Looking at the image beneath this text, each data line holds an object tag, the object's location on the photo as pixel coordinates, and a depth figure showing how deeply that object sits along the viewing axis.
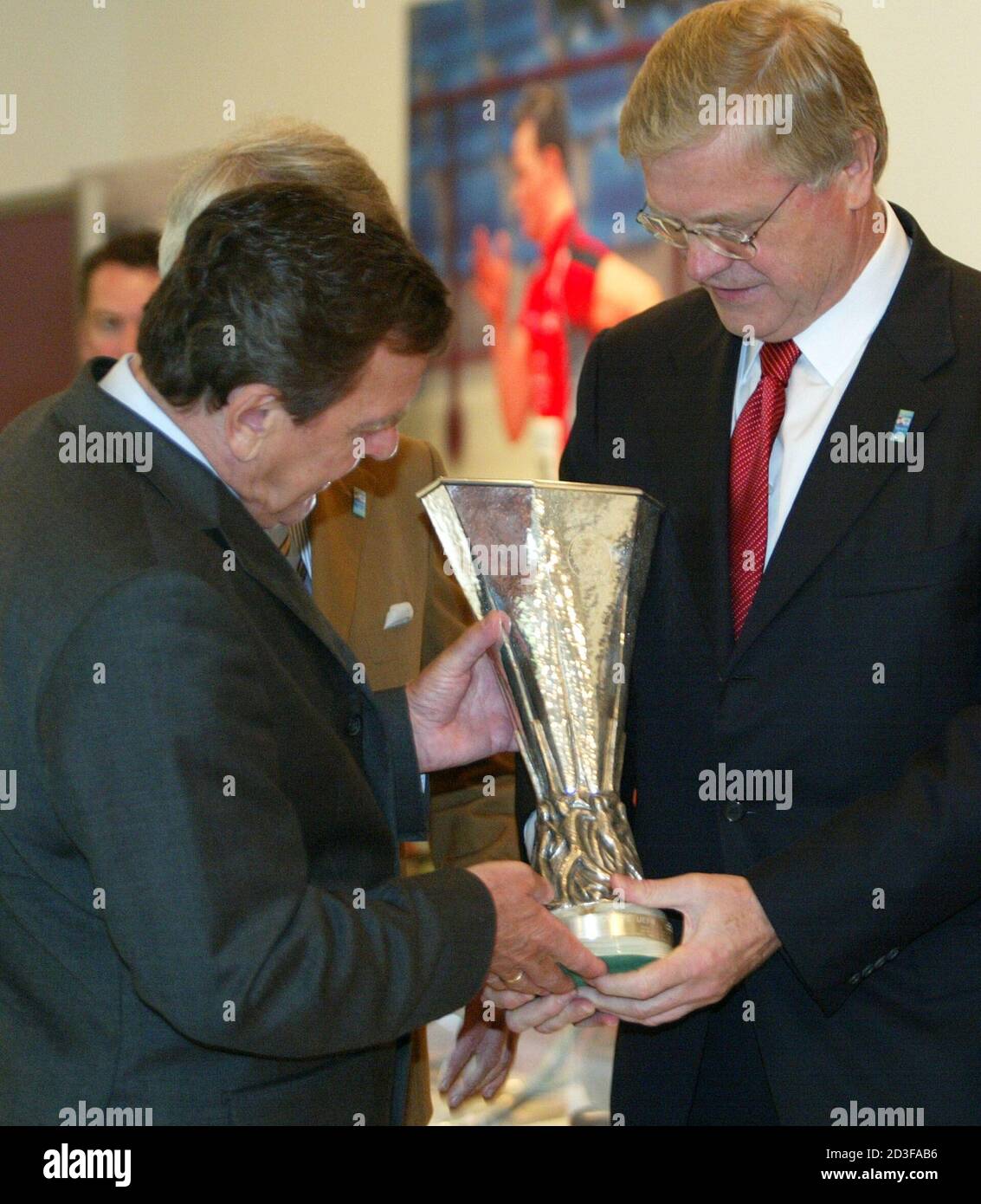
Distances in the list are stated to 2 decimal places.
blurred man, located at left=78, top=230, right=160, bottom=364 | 3.33
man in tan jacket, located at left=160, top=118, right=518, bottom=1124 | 1.96
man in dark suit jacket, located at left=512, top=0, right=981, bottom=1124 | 1.68
